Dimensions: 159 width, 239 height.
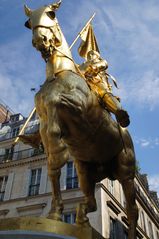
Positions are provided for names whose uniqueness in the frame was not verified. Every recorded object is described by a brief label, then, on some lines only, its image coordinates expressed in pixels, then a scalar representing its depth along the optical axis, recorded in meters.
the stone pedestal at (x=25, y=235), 3.49
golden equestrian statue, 4.29
